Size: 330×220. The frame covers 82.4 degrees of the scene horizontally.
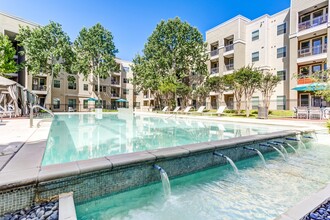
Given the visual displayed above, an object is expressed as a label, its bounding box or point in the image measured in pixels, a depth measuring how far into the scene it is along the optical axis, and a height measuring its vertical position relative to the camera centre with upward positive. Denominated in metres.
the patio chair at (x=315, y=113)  14.31 -0.28
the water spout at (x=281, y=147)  5.47 -1.14
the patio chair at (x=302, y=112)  15.18 -0.24
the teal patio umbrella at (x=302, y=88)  16.55 +1.86
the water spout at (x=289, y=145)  5.75 -1.16
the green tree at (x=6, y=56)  20.09 +5.51
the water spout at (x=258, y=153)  4.76 -1.15
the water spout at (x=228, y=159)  4.10 -1.13
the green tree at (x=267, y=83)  17.52 +2.47
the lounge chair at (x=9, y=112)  11.70 -0.36
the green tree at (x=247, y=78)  16.72 +2.74
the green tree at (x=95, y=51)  27.19 +8.23
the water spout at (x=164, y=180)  3.24 -1.27
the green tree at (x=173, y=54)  25.19 +7.41
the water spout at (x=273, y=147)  5.23 -1.07
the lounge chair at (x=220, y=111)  17.68 -0.25
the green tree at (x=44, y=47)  23.38 +7.63
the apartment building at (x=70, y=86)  25.64 +3.48
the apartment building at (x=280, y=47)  19.03 +7.55
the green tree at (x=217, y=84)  20.43 +2.69
